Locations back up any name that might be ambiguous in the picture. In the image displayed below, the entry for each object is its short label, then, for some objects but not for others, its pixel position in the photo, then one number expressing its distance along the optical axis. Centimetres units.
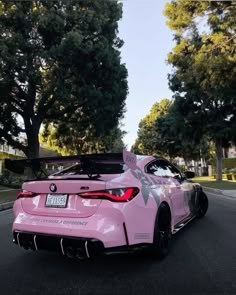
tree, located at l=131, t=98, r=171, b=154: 4179
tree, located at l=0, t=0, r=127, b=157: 1290
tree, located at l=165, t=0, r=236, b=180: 1096
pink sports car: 278
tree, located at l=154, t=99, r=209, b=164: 1819
